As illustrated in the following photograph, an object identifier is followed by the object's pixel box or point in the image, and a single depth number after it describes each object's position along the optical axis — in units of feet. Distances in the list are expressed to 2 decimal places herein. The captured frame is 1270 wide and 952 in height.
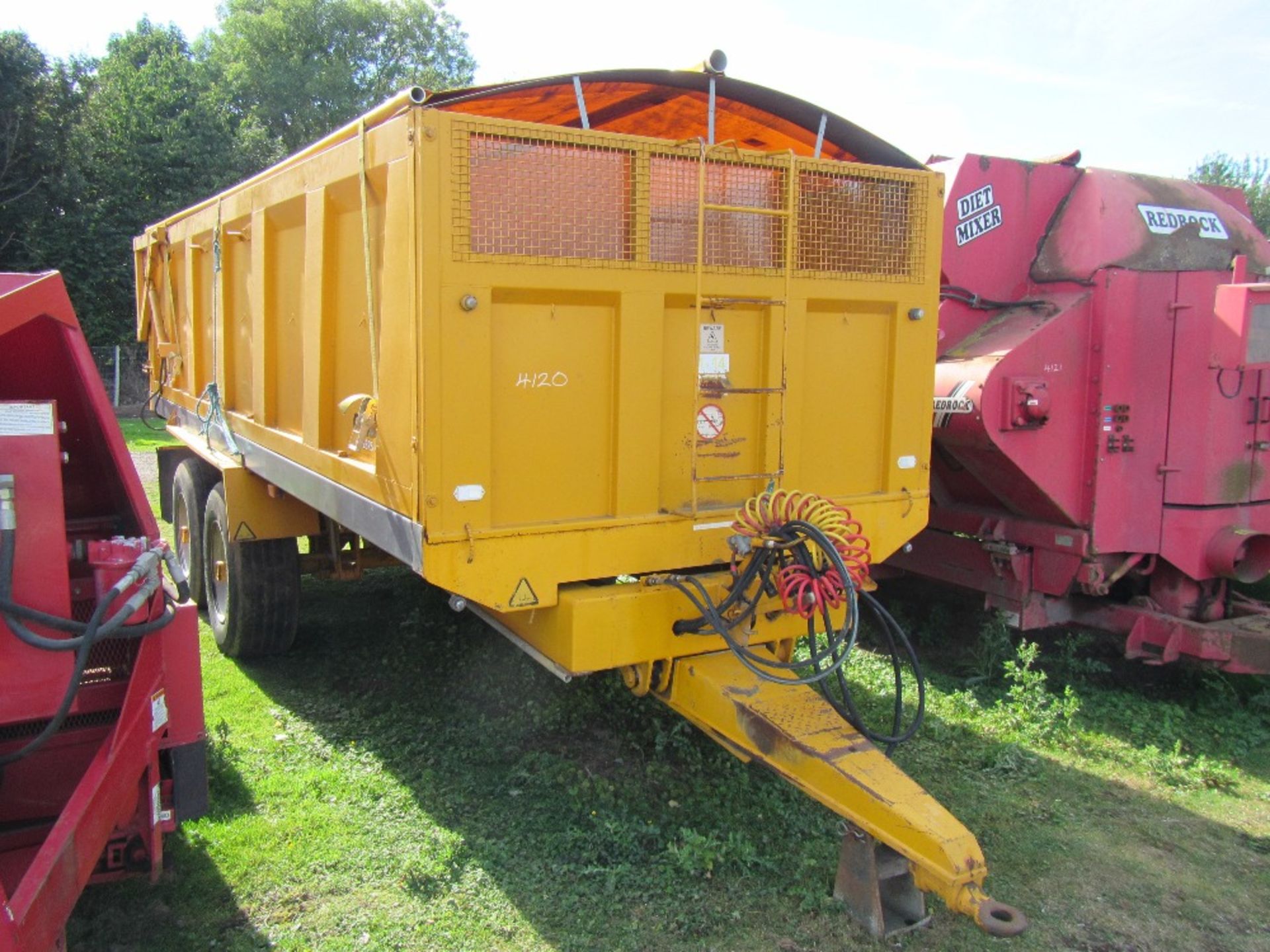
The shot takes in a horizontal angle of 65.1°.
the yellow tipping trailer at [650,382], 9.73
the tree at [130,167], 69.10
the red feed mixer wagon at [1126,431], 16.10
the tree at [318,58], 121.60
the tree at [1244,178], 86.79
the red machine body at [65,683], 8.20
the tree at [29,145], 65.82
